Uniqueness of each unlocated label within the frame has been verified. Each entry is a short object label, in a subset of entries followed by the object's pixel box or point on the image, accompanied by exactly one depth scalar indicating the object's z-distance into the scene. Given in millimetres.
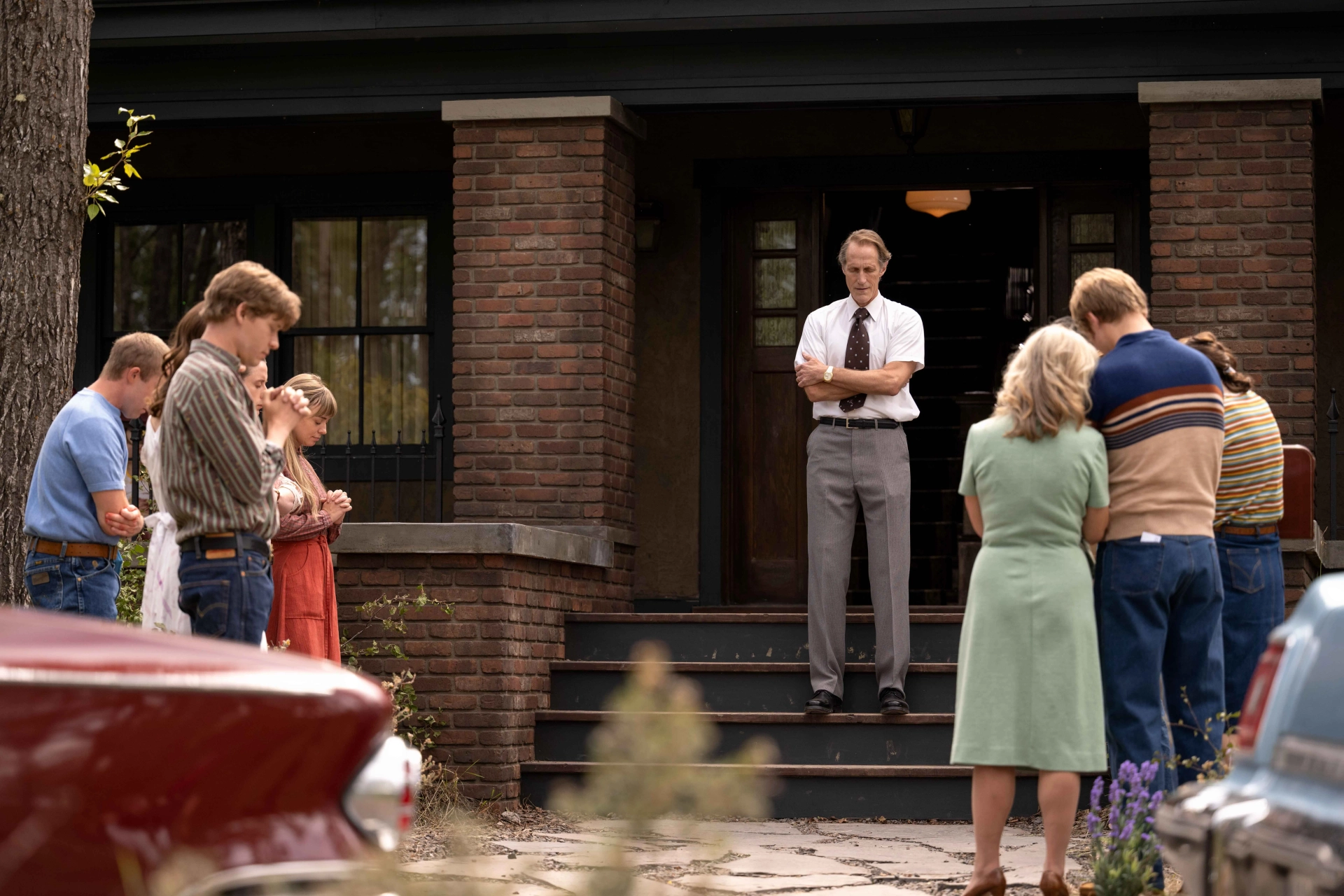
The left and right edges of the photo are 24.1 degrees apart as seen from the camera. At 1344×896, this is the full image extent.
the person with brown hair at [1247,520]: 11446
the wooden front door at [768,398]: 19826
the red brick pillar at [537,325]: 17063
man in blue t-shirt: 10895
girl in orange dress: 11899
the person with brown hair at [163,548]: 9860
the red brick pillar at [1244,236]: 16097
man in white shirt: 14360
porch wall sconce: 19932
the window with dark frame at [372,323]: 21064
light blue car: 5496
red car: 4870
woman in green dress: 9354
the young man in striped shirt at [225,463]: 8743
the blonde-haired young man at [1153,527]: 9641
